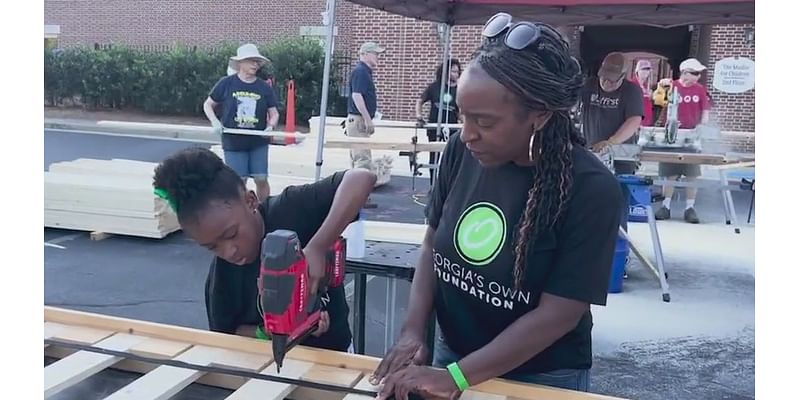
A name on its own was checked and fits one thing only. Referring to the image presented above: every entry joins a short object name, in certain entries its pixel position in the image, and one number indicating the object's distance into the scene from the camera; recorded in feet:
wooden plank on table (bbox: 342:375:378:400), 5.67
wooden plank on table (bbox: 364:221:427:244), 15.31
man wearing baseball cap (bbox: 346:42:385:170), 30.99
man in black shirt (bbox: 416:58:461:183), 32.86
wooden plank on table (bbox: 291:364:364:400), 5.81
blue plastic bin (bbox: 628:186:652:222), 19.16
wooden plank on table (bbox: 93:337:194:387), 6.32
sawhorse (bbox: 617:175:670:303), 18.72
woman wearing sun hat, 25.58
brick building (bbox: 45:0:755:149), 46.75
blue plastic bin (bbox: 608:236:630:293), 18.24
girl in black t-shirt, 6.81
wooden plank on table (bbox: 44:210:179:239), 23.21
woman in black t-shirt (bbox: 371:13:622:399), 5.39
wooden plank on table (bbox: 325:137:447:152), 27.20
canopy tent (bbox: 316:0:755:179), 22.84
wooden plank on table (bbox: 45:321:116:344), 6.83
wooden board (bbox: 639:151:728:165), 20.06
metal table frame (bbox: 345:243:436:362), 11.38
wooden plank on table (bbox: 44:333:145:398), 5.77
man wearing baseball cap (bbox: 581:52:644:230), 21.15
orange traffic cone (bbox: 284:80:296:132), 49.43
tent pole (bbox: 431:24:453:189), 26.29
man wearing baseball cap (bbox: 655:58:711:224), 29.73
